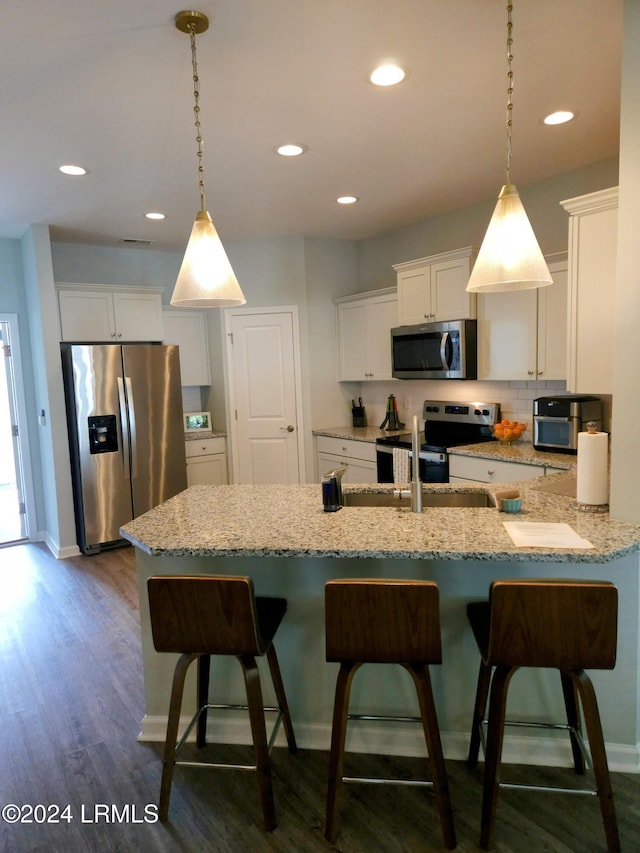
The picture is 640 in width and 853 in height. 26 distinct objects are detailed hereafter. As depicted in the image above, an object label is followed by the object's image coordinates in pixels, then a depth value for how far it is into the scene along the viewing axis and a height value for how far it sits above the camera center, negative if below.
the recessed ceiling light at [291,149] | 3.01 +1.25
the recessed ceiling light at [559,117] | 2.73 +1.25
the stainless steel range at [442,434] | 4.00 -0.50
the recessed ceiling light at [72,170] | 3.17 +1.24
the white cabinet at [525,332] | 3.54 +0.26
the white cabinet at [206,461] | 5.37 -0.77
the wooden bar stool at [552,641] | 1.55 -0.78
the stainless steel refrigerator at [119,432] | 4.56 -0.40
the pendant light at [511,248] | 1.76 +0.39
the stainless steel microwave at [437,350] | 4.07 +0.18
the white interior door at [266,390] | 5.22 -0.10
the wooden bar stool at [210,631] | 1.73 -0.79
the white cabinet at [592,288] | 2.64 +0.39
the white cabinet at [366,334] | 4.87 +0.38
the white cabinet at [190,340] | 5.53 +0.42
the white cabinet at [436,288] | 4.08 +0.66
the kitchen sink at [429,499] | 2.53 -0.57
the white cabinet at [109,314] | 4.78 +0.64
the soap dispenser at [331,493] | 2.23 -0.46
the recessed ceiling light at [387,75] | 2.25 +1.24
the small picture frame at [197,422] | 5.60 -0.40
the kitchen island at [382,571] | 1.85 -0.74
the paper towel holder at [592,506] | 2.16 -0.54
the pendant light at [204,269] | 1.98 +0.40
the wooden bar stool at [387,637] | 1.62 -0.78
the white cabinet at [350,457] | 4.67 -0.71
